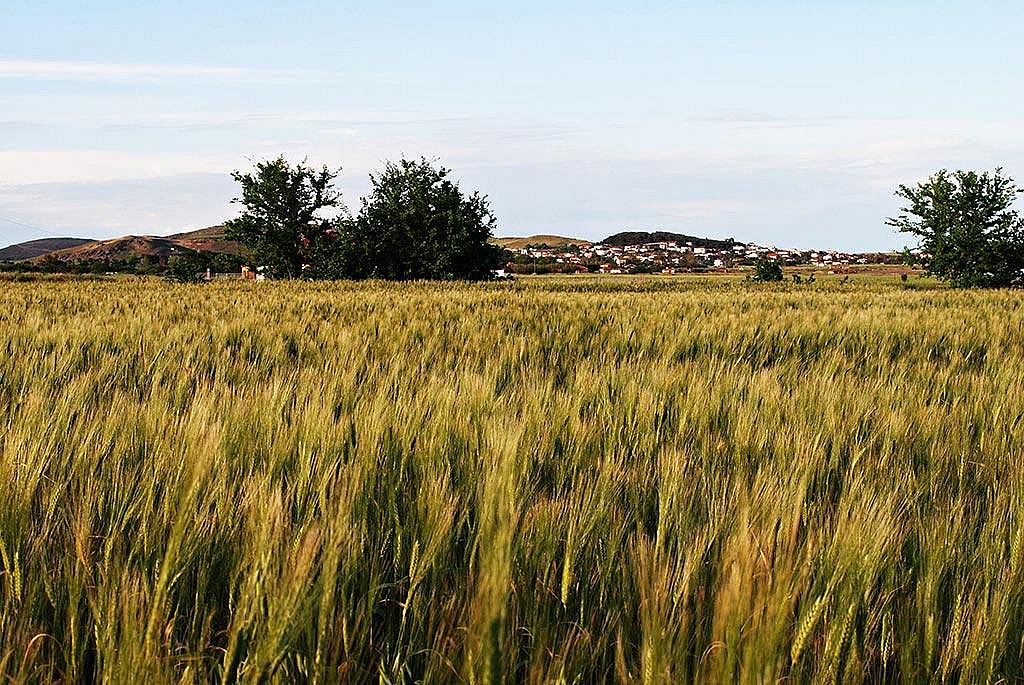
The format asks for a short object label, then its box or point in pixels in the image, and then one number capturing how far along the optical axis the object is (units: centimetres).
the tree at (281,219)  4603
